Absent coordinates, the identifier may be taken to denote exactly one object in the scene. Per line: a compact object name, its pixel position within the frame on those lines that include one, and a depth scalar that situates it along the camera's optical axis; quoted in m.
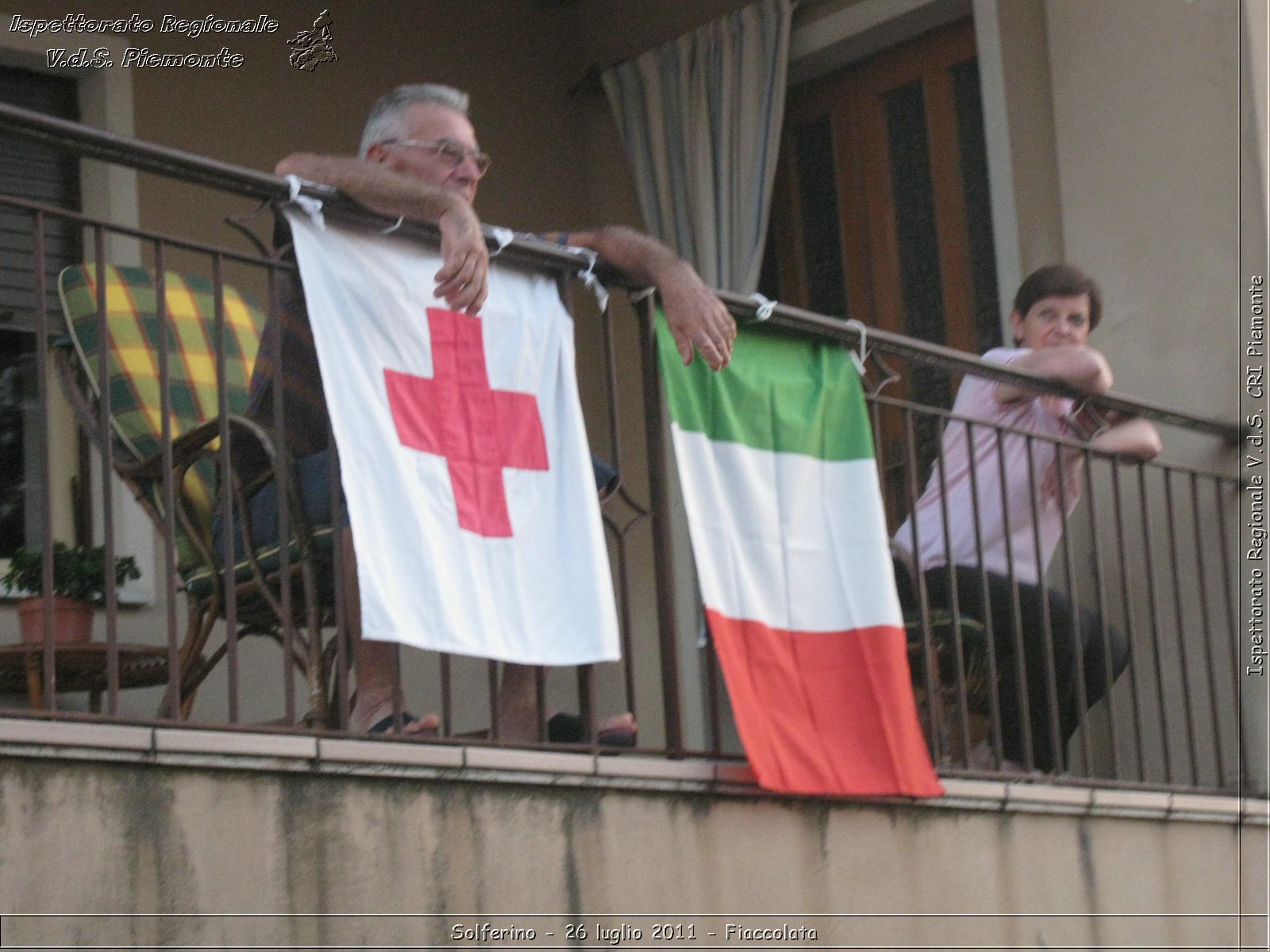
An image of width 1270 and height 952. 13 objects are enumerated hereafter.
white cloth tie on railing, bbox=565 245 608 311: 8.23
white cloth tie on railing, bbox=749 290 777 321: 8.70
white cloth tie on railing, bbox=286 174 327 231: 7.21
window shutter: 11.98
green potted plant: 10.65
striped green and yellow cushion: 9.07
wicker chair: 7.81
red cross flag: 7.12
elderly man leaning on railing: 7.45
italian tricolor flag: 8.18
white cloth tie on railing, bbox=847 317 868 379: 9.11
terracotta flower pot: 10.62
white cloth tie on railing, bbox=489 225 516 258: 7.78
